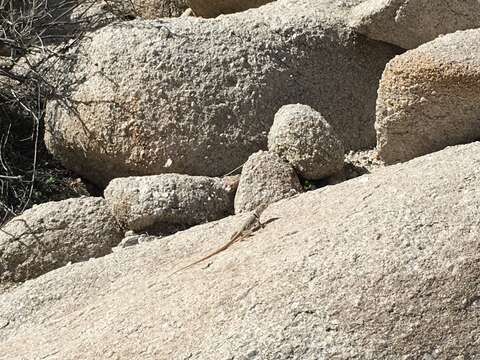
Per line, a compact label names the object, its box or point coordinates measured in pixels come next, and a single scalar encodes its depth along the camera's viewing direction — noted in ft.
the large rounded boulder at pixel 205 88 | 16.20
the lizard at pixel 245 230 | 12.10
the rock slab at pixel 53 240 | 14.48
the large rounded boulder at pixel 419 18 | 16.69
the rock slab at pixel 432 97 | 13.43
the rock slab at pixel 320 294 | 10.02
